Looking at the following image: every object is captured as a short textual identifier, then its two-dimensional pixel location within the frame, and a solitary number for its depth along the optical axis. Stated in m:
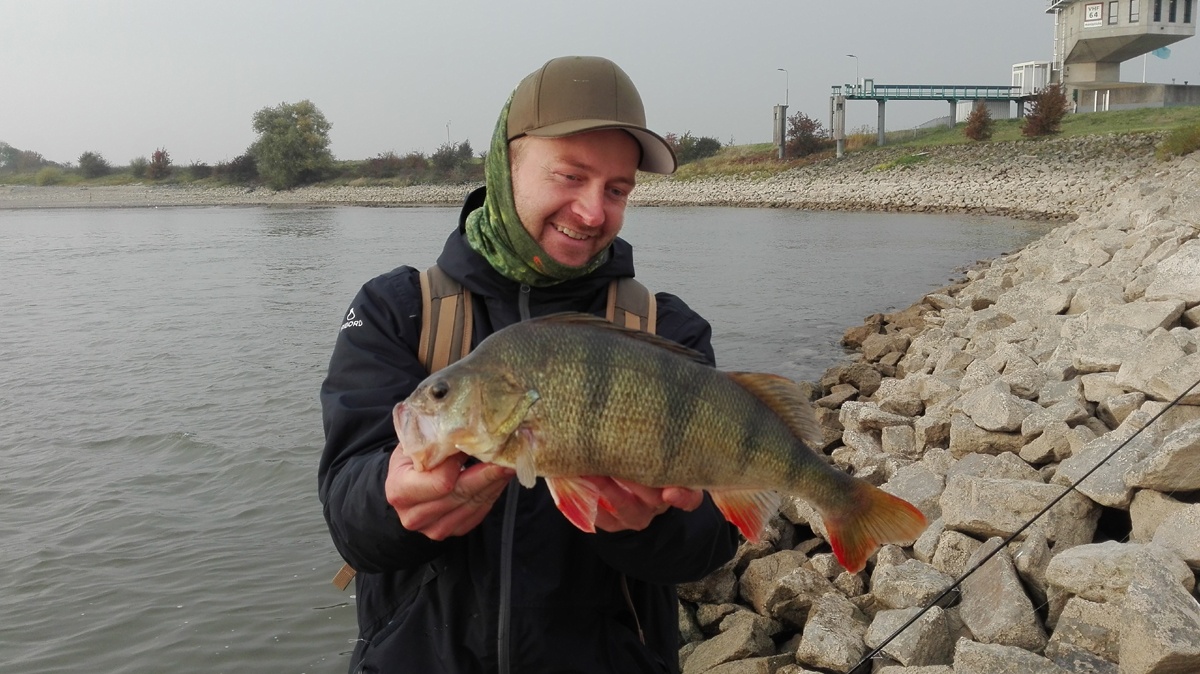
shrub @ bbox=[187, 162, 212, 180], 98.38
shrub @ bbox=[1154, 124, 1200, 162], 28.64
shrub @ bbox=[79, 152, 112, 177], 103.51
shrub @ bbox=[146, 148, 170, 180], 98.75
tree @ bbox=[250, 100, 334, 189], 89.88
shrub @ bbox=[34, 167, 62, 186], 99.88
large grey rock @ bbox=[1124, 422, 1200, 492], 4.04
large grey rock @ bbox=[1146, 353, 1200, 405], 4.98
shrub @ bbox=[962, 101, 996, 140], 51.16
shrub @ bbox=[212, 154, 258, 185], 95.31
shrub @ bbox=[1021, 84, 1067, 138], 47.31
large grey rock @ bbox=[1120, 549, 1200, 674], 2.94
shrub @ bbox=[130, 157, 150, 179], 100.69
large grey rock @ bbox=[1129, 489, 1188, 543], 3.98
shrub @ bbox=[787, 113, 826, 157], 62.97
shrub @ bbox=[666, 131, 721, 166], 73.88
